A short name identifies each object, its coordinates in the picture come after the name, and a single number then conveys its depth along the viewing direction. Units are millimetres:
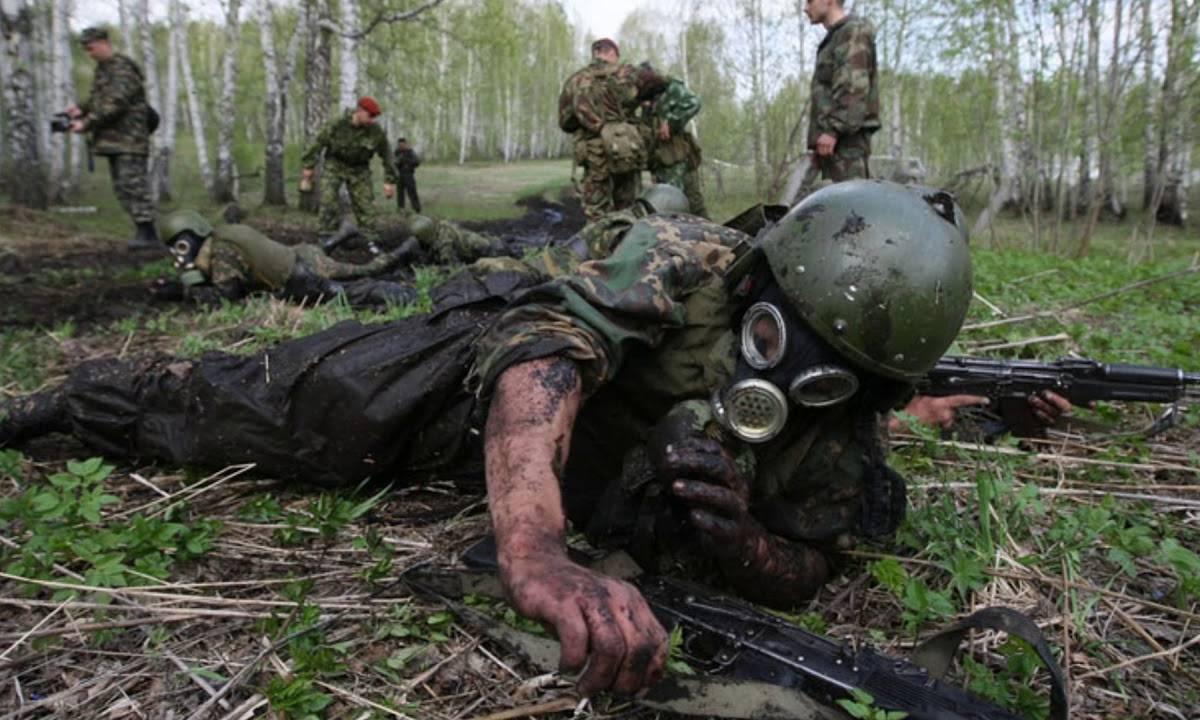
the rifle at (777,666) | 1356
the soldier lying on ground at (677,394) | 1503
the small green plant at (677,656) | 1484
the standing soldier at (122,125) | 8766
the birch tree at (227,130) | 15922
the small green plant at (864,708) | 1297
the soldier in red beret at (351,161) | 10016
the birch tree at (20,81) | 9758
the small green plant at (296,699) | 1410
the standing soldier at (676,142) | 7984
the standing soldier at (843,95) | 5570
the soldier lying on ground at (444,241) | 7660
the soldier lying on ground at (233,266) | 5531
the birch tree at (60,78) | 14750
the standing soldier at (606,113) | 7535
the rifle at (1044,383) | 2840
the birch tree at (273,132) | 15359
